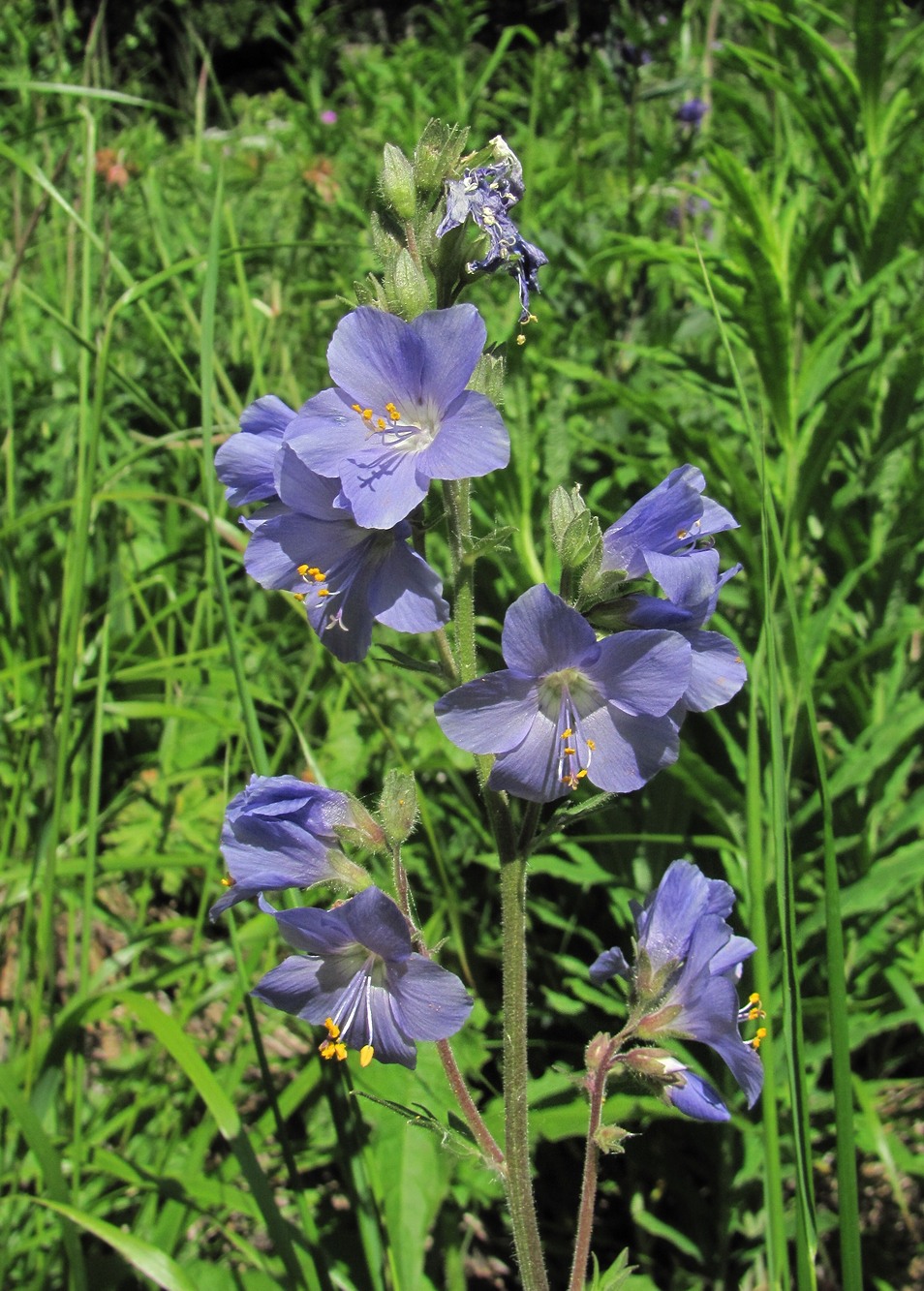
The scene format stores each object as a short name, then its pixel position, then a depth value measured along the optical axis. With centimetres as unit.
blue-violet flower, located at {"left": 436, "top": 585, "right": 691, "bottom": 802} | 23
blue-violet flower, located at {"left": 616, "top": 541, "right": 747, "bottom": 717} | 23
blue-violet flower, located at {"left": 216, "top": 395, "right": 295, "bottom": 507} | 24
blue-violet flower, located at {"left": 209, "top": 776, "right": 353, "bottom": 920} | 24
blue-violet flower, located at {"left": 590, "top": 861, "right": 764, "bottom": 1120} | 24
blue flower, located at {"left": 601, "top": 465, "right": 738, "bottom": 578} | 23
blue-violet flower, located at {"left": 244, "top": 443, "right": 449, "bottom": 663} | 24
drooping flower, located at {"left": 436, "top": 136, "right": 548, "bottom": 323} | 24
